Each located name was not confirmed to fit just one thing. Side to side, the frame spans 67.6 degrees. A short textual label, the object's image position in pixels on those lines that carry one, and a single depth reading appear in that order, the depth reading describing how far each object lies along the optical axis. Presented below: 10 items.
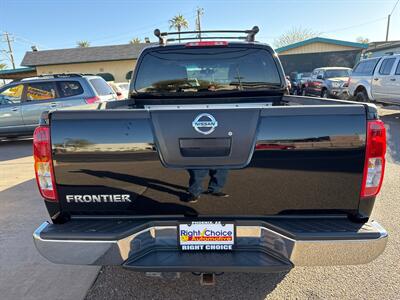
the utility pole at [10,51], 58.18
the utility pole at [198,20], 48.34
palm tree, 62.69
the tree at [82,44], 71.06
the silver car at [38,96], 8.79
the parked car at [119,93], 10.96
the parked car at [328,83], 14.17
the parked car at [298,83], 19.31
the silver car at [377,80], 10.41
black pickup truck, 1.93
